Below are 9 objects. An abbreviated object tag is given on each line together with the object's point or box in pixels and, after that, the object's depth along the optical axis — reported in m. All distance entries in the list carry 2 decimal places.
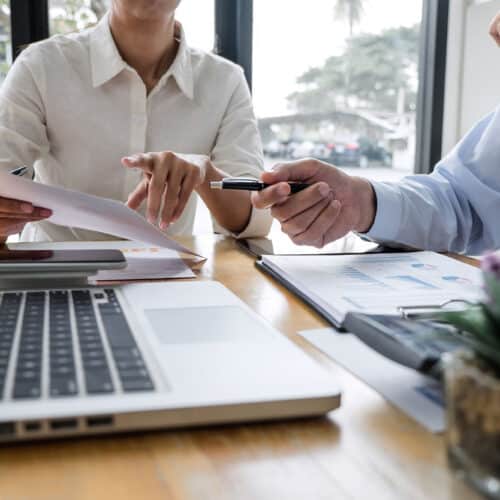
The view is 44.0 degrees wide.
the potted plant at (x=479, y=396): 0.24
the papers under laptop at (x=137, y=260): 0.71
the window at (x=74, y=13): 1.82
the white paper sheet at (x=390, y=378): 0.36
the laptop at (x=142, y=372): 0.32
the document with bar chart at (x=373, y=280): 0.57
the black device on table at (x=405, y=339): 0.36
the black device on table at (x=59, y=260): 0.63
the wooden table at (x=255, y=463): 0.28
